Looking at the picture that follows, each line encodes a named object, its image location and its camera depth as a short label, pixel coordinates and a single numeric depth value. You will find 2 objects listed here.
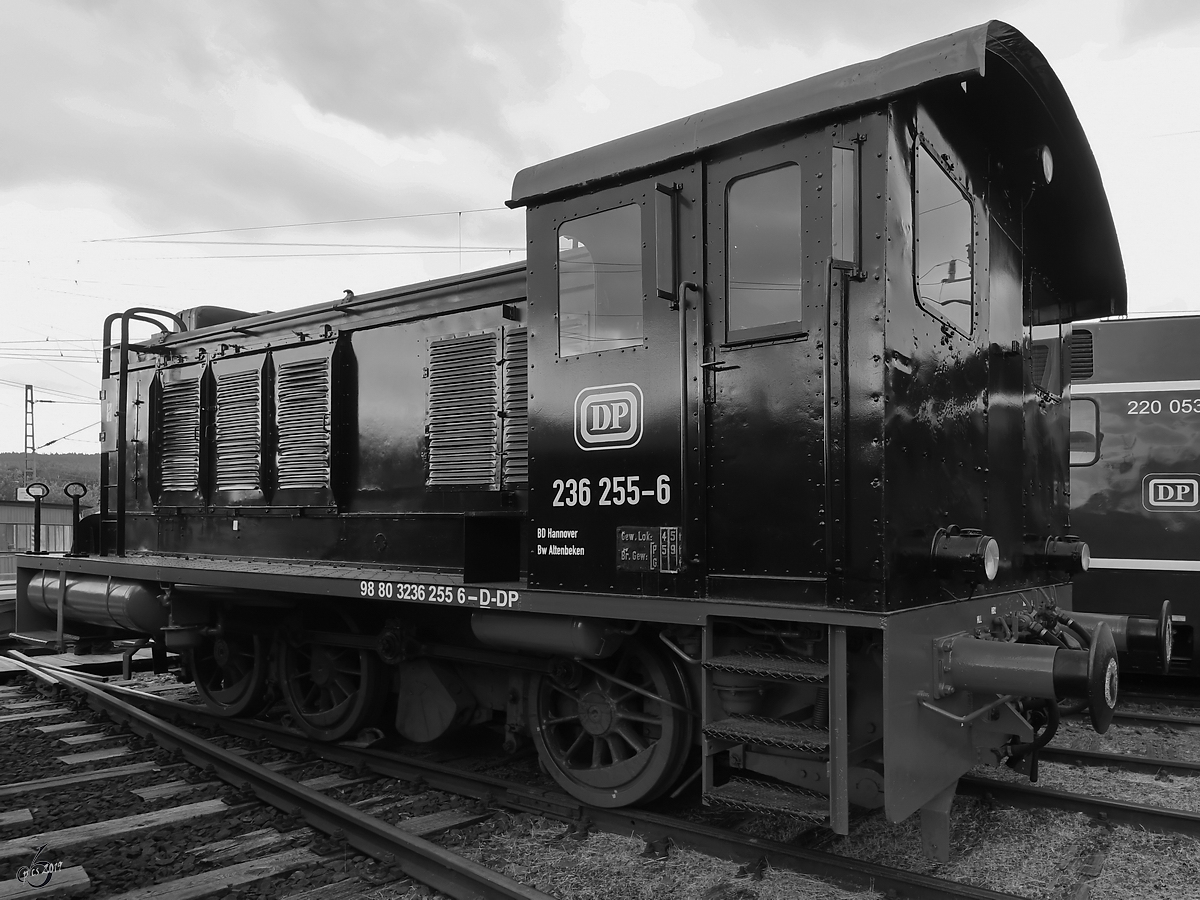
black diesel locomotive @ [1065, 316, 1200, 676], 8.43
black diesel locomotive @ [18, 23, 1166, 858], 3.84
